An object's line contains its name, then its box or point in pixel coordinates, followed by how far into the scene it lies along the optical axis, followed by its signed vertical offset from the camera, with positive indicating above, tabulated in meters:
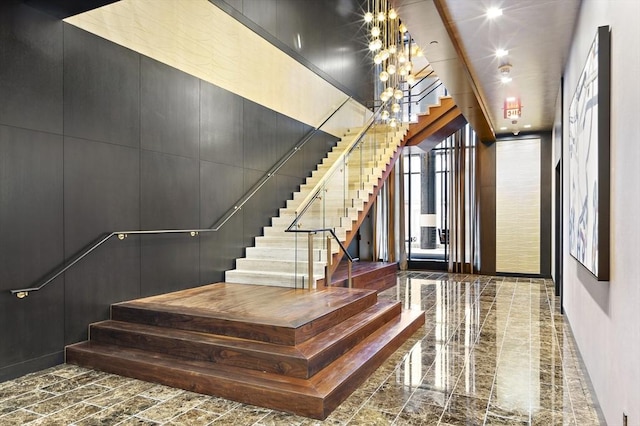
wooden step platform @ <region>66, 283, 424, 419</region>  3.55 -1.26
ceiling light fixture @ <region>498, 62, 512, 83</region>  5.96 +2.01
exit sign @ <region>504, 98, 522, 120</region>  7.89 +1.96
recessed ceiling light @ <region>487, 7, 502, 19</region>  4.46 +2.09
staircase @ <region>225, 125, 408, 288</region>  6.36 -0.04
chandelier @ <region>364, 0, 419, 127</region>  5.84 +2.38
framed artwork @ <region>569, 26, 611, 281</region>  2.92 +0.41
